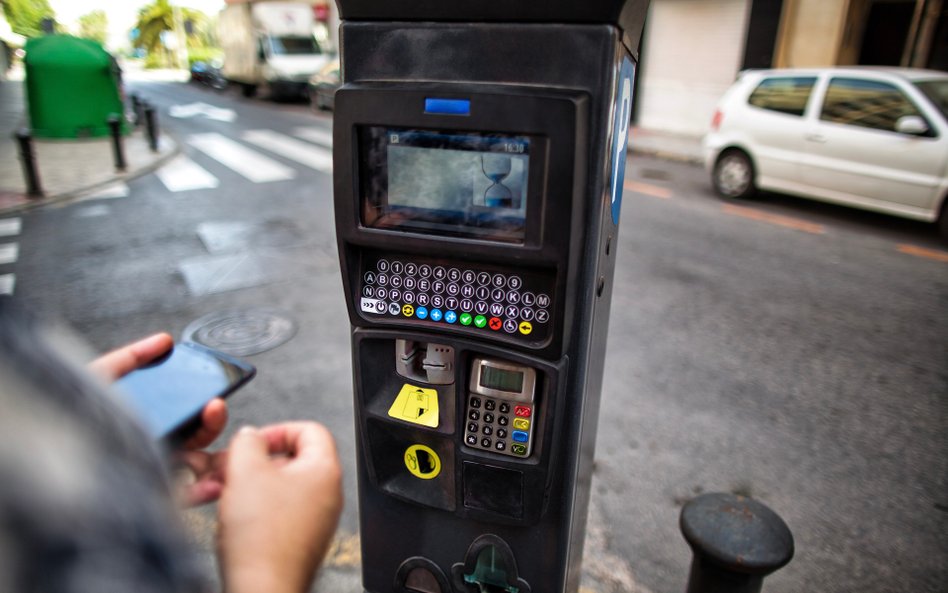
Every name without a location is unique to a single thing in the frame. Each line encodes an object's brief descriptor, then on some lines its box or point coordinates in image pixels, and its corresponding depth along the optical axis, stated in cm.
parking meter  121
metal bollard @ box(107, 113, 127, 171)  896
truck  1862
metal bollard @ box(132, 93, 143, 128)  1217
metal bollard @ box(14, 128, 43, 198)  743
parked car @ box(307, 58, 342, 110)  1648
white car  661
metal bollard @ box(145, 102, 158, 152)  1051
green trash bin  1071
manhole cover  418
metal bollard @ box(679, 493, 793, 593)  174
